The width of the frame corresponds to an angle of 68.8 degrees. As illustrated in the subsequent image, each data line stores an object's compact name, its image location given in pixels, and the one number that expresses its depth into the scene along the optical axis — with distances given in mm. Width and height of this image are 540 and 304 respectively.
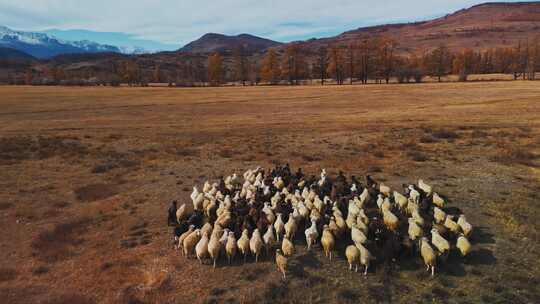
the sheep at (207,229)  13898
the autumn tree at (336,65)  116250
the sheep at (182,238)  13711
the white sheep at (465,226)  13711
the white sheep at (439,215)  14952
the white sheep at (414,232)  13508
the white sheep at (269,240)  13227
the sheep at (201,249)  12789
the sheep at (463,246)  12484
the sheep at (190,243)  13211
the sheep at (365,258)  11859
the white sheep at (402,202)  16422
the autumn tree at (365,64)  119375
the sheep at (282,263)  11859
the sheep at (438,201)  16641
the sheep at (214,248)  12596
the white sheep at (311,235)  13531
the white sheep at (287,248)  12695
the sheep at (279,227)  14195
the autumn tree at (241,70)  123688
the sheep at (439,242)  12297
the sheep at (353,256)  11992
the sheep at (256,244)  12773
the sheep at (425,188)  17688
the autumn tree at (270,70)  115375
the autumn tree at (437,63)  118875
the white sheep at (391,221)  14541
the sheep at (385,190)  17719
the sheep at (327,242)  12914
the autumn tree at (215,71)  118275
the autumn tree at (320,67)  122900
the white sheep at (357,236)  12858
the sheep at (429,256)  11719
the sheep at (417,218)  14250
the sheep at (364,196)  17125
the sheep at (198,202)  17297
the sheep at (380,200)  16417
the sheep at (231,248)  12742
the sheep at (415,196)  17033
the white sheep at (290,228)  14000
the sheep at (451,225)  13930
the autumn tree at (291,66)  118662
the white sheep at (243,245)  12859
